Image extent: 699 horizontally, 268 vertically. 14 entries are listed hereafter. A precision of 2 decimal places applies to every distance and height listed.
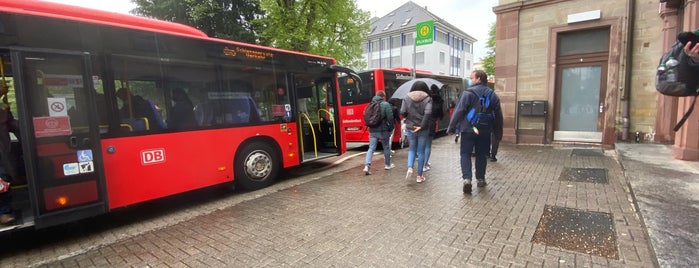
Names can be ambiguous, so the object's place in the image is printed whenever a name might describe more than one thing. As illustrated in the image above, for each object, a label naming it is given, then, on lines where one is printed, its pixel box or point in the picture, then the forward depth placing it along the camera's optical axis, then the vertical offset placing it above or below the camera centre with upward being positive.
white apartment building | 43.59 +8.06
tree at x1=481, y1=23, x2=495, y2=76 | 31.44 +4.34
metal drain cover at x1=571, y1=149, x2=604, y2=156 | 8.18 -1.46
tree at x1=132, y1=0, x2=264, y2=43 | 17.56 +5.09
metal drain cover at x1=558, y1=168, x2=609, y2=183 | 5.68 -1.45
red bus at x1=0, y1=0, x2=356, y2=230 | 3.57 +0.00
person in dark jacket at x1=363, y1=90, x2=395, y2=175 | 6.81 -0.61
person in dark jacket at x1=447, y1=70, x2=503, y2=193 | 4.93 -0.44
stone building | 8.62 +0.73
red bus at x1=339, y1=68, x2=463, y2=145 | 10.93 +0.29
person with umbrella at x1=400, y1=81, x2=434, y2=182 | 5.88 -0.31
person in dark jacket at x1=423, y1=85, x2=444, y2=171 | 6.35 -0.24
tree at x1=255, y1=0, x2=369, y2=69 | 17.11 +4.32
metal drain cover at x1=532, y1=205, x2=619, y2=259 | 3.17 -1.46
